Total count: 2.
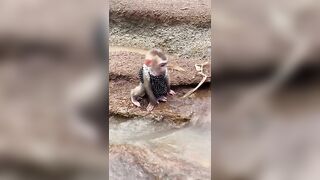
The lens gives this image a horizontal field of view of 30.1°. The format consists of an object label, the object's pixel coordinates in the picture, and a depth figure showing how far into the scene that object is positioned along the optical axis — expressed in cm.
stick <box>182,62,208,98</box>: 165
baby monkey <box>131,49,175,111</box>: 165
